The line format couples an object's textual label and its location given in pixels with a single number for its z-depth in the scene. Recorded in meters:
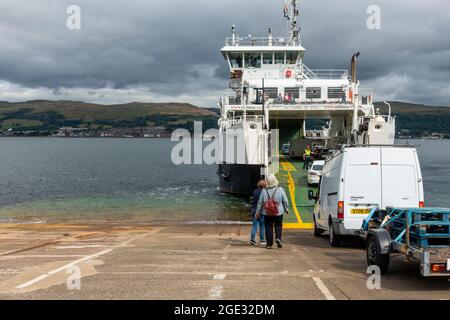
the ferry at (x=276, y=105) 25.89
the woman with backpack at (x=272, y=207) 11.05
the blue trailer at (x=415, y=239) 6.95
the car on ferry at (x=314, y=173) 24.83
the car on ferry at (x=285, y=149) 40.12
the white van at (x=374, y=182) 11.08
